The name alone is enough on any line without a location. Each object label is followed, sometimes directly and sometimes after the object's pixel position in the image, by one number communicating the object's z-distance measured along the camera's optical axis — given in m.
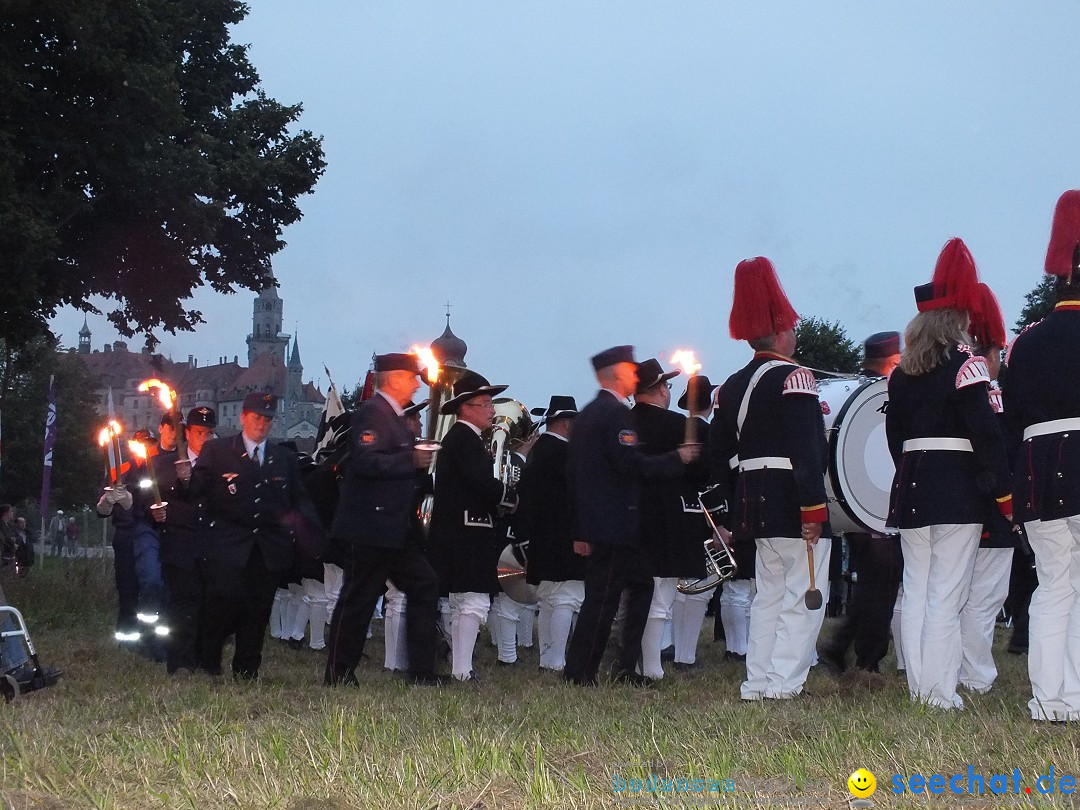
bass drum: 9.57
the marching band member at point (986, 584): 7.61
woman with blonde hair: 6.86
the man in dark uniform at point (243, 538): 9.15
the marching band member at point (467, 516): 9.25
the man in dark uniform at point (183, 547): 9.66
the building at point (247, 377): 158.62
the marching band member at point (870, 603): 9.21
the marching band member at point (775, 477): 7.51
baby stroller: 7.69
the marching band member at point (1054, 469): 6.23
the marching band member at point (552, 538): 10.45
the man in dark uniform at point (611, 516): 8.80
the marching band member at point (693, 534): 9.73
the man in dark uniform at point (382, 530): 8.62
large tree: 16.09
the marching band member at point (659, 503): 9.67
